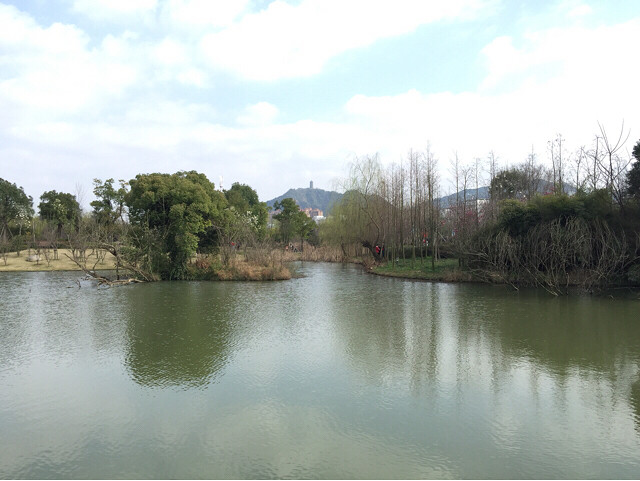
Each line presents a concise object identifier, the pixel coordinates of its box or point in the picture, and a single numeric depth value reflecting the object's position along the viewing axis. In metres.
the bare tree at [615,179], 16.58
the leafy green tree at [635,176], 15.47
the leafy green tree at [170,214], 21.11
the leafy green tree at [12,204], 39.04
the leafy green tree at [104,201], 29.64
